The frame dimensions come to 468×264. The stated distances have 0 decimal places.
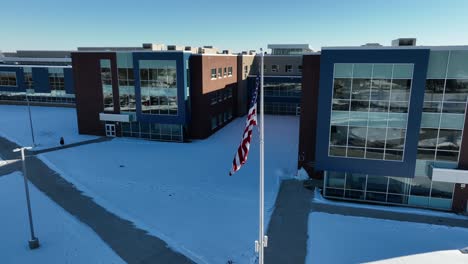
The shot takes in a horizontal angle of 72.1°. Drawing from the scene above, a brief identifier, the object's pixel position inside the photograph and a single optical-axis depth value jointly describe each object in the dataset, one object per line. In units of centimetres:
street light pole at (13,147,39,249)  1631
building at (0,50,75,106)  5638
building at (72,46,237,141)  3431
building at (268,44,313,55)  6056
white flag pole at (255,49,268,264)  1124
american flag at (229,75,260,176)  1171
